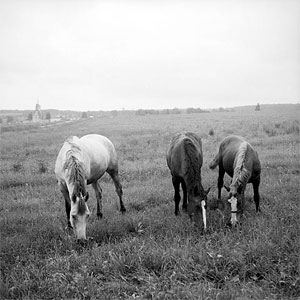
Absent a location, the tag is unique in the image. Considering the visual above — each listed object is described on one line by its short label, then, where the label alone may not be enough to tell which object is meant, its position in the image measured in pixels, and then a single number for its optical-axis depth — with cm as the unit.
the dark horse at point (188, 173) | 577
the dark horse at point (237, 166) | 591
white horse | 493
